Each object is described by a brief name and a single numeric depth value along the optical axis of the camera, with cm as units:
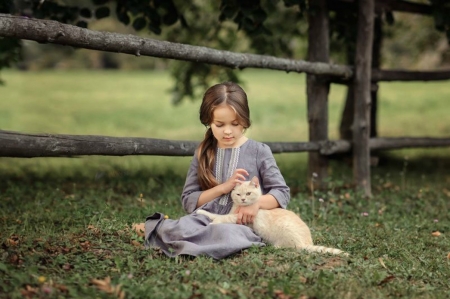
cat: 422
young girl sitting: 420
